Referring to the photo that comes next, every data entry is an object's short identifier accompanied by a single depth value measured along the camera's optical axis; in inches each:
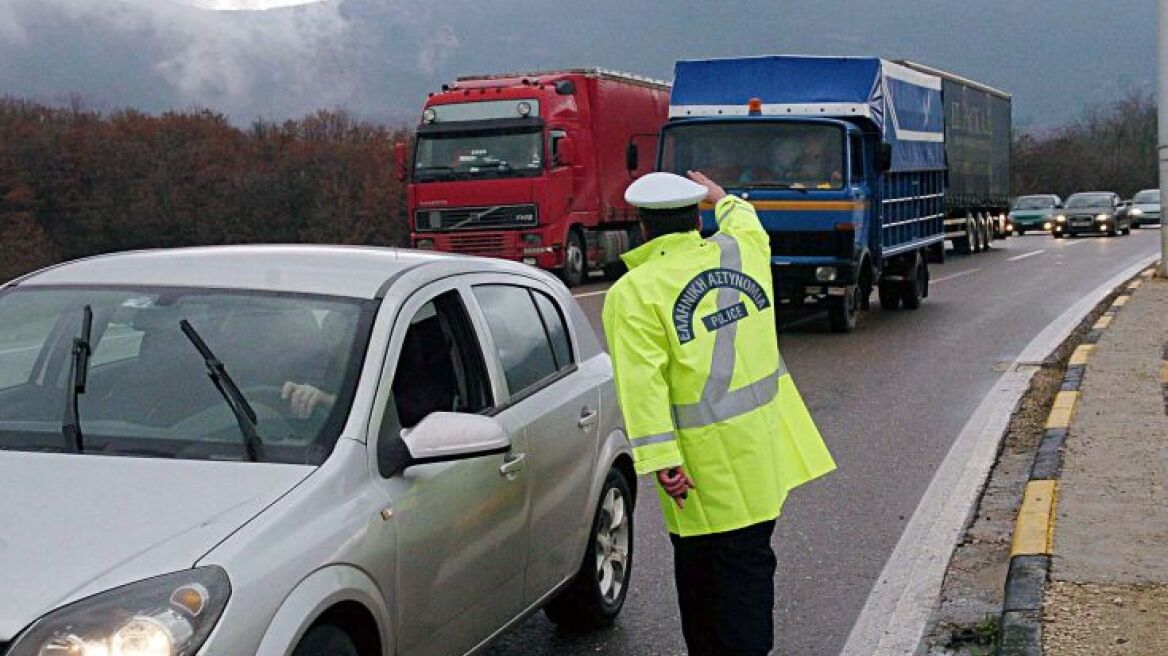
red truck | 1055.0
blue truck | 696.4
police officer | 181.2
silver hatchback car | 138.6
